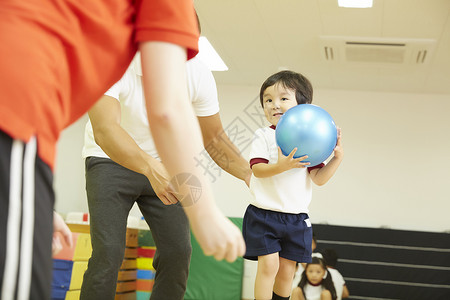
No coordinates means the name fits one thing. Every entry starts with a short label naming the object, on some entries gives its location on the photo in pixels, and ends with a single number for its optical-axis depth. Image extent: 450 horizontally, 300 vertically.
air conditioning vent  4.72
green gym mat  5.95
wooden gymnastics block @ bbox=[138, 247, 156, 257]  5.28
